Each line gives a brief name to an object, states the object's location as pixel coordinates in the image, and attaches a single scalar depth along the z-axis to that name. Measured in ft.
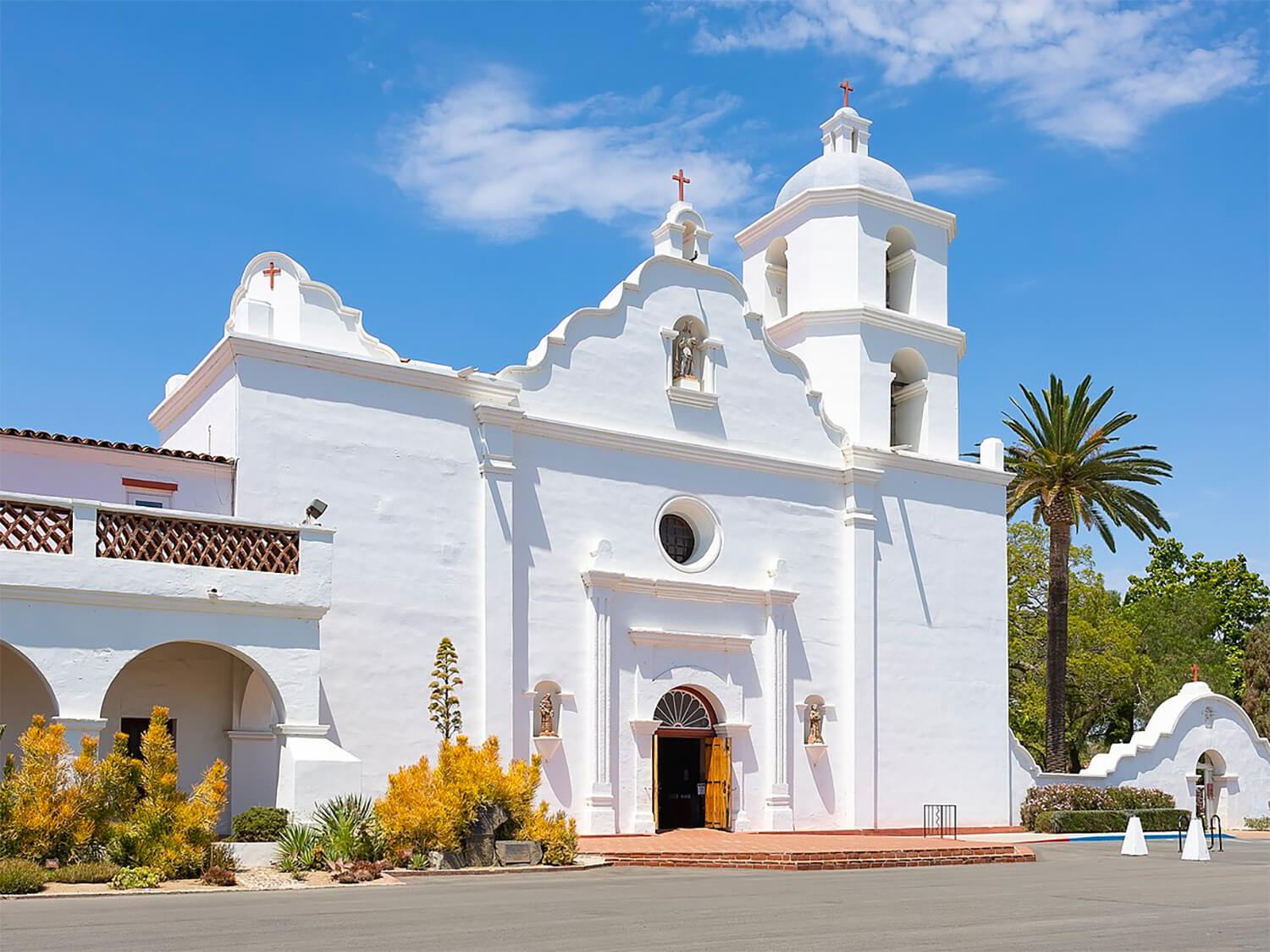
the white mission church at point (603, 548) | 62.64
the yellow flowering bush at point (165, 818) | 53.52
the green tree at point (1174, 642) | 177.68
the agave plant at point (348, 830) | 59.06
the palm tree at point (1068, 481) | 117.91
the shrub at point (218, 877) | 53.26
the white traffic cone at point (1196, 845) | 76.69
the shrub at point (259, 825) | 60.34
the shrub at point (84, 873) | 50.65
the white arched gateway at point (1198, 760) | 112.16
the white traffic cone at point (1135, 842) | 80.53
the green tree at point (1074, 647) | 163.94
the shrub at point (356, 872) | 55.98
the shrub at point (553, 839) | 64.08
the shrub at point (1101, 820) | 101.35
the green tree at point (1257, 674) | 174.60
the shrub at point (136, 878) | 51.24
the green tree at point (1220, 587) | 211.61
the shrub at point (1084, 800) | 103.81
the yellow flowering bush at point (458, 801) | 60.70
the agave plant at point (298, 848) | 58.34
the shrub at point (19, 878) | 48.01
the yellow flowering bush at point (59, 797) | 52.16
